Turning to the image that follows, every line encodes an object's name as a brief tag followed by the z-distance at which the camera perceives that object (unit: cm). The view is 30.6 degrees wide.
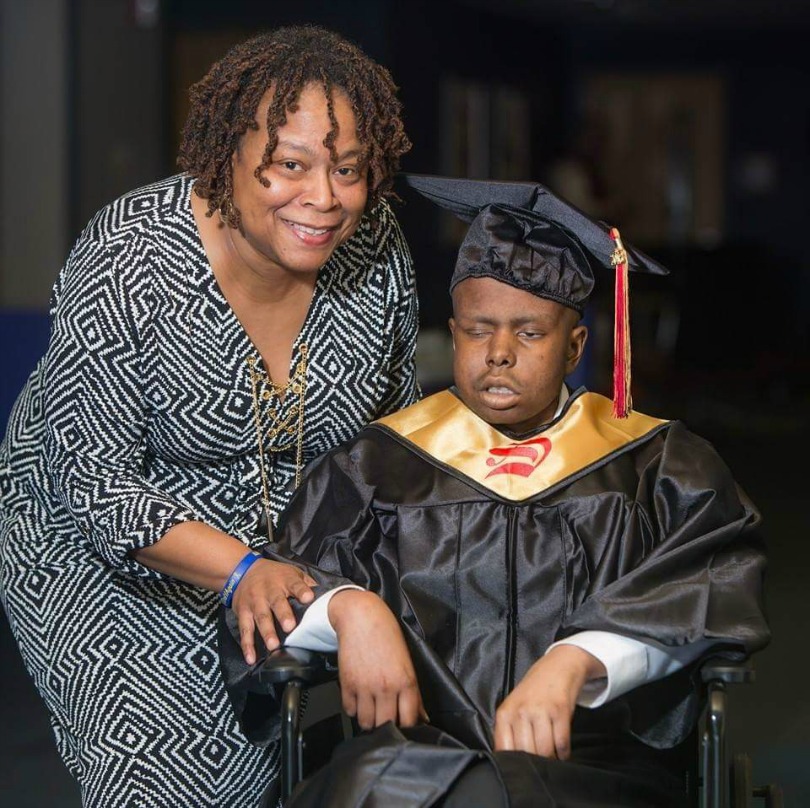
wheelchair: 201
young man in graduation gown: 214
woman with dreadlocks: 234
